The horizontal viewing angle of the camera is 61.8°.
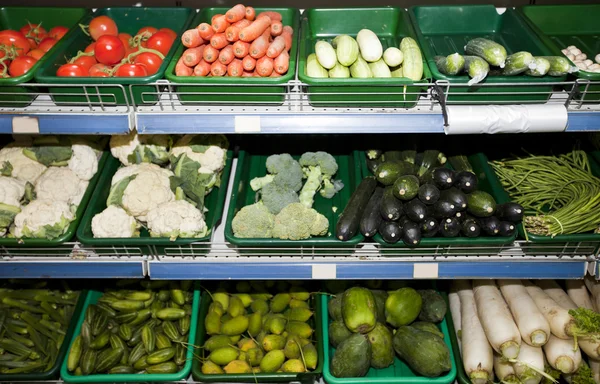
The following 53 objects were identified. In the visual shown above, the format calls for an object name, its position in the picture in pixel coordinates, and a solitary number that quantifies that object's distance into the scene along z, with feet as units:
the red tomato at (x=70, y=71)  5.62
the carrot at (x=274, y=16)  6.43
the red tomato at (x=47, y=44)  6.32
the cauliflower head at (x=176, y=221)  6.02
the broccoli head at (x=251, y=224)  6.06
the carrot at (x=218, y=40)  5.49
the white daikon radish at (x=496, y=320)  6.54
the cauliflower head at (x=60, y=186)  6.45
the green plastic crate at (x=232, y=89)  5.20
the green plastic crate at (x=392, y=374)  6.63
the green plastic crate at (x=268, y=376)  6.69
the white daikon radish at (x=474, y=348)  6.67
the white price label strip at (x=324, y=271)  6.21
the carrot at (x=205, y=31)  5.63
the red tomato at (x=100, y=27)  6.44
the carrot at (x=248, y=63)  5.54
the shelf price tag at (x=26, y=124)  5.29
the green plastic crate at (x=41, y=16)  6.94
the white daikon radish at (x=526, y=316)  6.52
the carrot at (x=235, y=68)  5.55
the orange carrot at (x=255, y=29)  5.50
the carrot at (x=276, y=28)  5.82
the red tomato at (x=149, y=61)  6.03
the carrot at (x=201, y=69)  5.54
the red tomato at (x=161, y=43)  6.36
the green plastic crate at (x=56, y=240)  5.92
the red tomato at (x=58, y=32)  6.62
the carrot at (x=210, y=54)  5.51
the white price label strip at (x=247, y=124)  5.29
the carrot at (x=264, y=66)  5.48
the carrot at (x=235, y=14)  5.57
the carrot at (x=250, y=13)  5.74
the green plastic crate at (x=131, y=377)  6.91
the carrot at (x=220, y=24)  5.57
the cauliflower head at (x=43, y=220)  6.00
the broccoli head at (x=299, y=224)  5.93
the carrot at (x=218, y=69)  5.54
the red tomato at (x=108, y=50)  5.95
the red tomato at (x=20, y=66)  5.80
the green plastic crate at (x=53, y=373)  7.02
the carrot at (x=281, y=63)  5.50
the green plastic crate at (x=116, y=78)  5.27
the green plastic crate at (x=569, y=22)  6.59
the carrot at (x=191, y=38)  5.70
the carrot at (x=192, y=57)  5.54
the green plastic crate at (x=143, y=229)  5.98
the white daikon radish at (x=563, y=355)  6.55
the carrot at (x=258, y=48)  5.48
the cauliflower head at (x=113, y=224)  6.07
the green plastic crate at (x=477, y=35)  5.38
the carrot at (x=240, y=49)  5.49
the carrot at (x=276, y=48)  5.48
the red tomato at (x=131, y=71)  5.62
